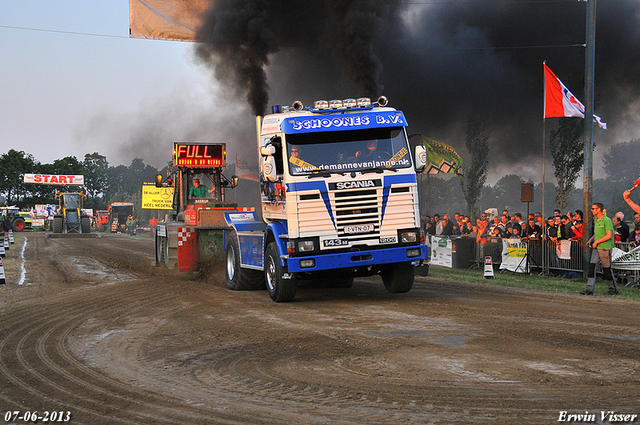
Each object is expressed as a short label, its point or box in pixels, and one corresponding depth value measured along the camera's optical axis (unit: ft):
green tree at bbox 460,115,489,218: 121.70
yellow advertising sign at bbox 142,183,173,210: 191.52
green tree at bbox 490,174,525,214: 349.61
